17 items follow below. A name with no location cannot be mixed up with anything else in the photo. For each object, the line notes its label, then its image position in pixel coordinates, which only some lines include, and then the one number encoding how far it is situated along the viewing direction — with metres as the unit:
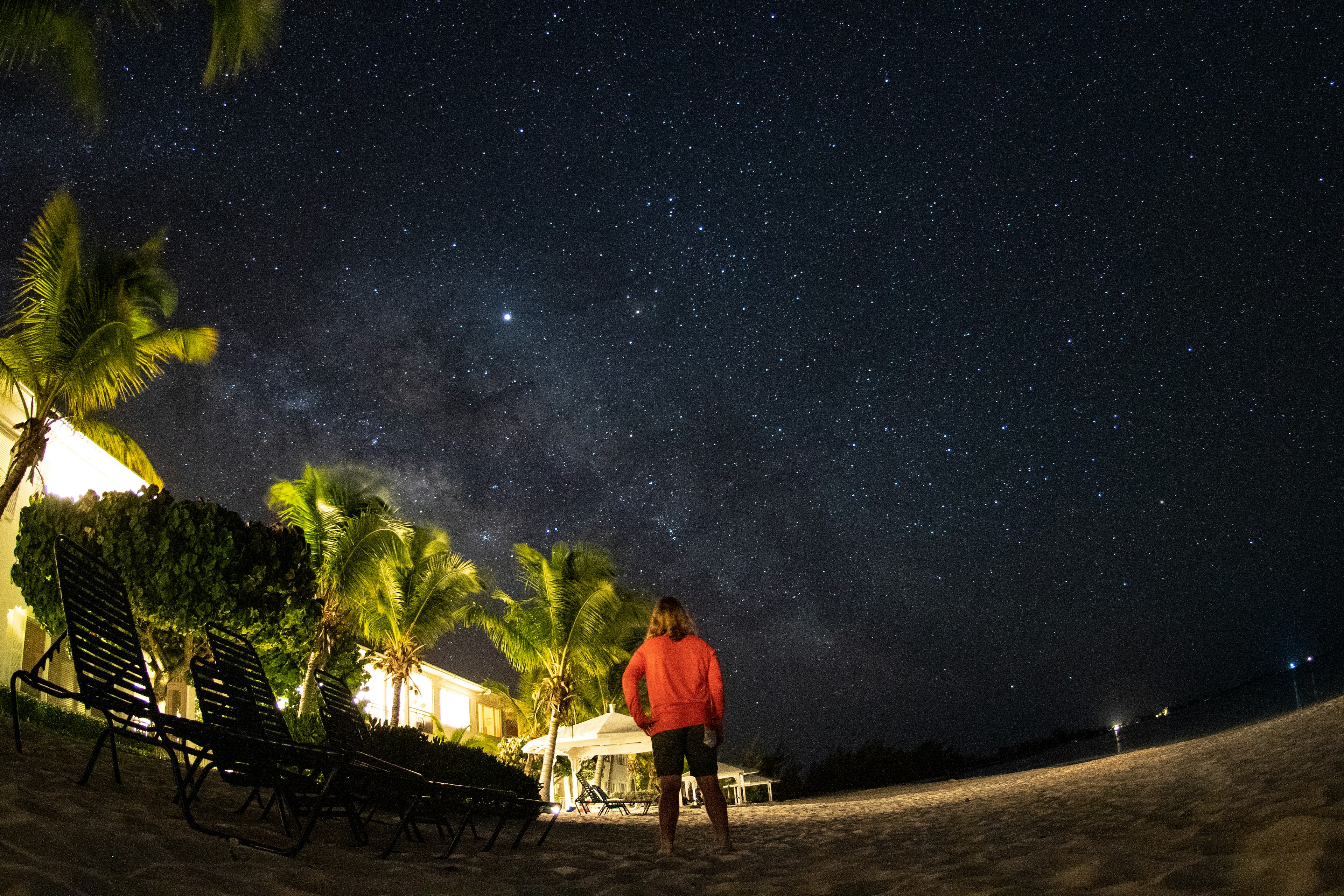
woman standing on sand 5.09
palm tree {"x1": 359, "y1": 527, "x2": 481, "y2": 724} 18.94
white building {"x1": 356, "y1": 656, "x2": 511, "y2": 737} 24.25
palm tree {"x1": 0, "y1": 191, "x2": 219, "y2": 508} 10.66
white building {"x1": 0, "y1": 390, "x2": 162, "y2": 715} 11.27
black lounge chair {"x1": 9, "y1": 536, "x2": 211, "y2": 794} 3.69
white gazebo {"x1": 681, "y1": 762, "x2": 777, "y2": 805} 20.17
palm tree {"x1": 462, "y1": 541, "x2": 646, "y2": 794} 21.52
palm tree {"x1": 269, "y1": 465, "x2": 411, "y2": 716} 15.54
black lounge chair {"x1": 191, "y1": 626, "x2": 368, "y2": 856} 3.66
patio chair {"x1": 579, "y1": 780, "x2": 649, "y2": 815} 15.73
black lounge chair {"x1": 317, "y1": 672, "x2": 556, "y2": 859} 4.73
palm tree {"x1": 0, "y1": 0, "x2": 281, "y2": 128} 8.98
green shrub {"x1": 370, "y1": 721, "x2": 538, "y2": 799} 8.63
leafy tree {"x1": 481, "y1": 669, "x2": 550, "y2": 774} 26.95
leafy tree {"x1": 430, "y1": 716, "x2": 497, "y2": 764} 18.20
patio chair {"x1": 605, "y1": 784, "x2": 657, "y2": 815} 16.30
